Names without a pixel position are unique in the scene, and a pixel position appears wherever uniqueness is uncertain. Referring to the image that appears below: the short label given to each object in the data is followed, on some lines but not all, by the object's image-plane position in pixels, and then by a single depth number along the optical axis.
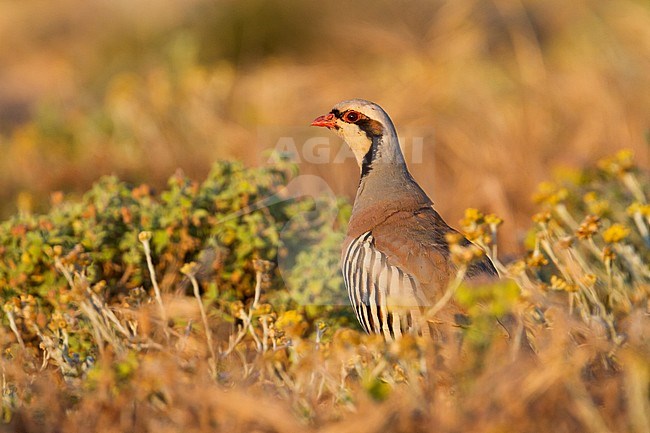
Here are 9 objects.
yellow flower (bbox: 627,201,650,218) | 7.75
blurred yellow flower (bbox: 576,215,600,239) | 7.19
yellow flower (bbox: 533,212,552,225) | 7.35
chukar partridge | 6.91
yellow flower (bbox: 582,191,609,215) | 8.48
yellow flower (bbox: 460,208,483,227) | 7.42
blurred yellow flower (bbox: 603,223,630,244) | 7.10
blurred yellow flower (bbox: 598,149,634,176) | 8.53
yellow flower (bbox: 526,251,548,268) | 7.19
